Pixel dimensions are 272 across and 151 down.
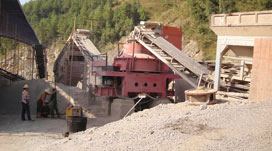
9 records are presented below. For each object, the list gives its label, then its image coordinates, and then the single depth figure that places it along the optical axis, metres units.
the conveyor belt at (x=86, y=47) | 21.50
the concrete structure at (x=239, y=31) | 9.69
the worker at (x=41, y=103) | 16.00
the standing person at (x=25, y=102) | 14.70
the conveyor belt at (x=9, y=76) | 21.65
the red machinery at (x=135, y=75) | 15.84
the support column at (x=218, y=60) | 10.78
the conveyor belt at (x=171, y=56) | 13.96
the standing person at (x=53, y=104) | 16.09
